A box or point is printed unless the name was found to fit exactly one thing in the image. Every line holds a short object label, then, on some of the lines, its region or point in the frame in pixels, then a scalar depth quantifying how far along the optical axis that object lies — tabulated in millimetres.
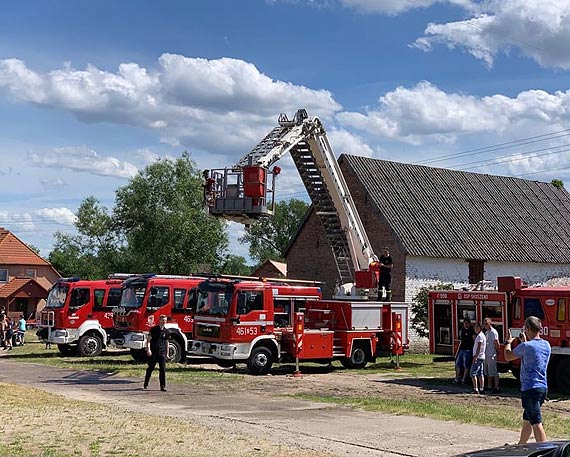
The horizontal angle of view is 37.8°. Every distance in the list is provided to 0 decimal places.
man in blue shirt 10039
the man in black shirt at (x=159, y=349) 18078
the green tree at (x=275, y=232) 96188
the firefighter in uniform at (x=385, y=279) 26453
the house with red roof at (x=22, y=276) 64062
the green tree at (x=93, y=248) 62906
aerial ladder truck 22438
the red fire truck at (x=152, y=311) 25359
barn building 35094
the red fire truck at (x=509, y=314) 19828
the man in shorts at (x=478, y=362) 19625
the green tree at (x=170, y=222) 57000
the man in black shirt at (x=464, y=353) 20797
